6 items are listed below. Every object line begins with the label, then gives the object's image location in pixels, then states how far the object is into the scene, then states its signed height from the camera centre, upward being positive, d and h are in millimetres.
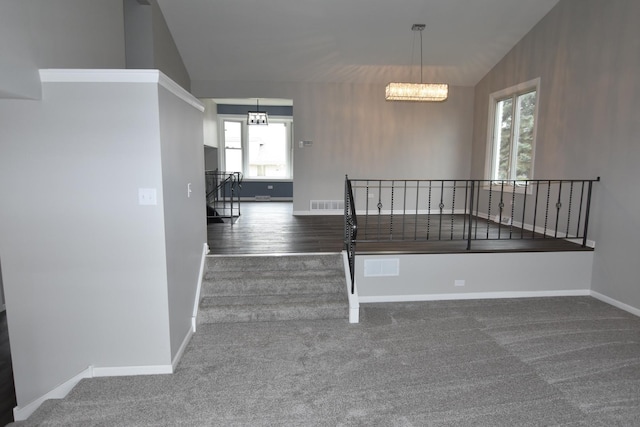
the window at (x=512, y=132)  5980 +619
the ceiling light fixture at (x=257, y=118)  8977 +1110
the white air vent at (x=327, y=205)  7758 -760
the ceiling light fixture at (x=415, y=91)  5523 +1091
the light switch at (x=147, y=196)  2852 -229
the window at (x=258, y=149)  11047 +498
